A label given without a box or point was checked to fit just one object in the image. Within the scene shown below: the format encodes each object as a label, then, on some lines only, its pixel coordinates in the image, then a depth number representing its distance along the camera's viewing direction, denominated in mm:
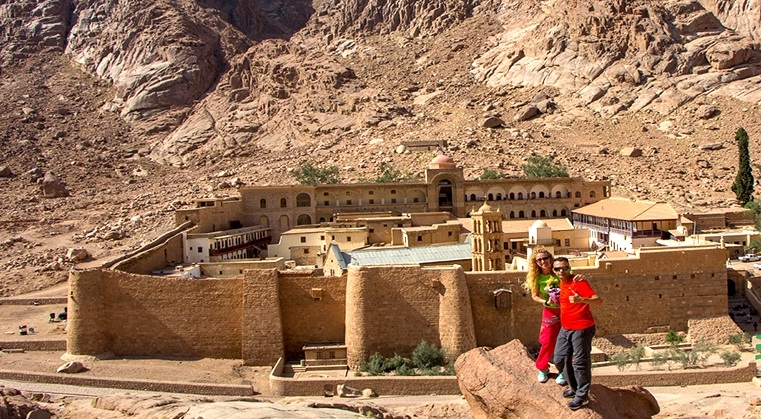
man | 8495
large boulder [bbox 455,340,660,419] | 9180
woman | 8898
